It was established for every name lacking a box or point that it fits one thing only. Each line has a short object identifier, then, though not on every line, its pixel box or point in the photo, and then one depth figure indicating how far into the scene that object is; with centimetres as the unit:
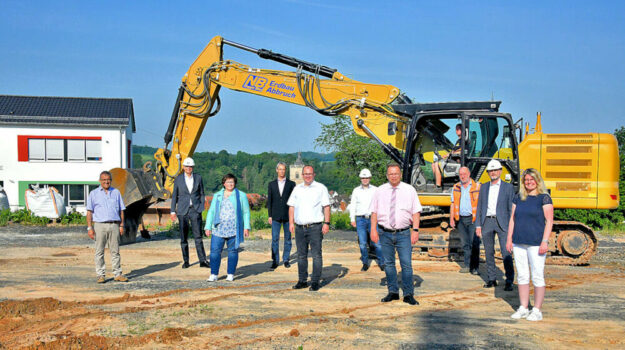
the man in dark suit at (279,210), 1155
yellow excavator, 1158
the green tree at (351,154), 2347
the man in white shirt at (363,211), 1128
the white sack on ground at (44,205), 2341
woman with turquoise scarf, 969
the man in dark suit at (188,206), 1123
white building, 2842
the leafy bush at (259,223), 2006
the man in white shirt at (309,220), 903
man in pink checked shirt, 798
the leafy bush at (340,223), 2106
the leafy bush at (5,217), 2204
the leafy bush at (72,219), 2292
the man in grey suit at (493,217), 922
